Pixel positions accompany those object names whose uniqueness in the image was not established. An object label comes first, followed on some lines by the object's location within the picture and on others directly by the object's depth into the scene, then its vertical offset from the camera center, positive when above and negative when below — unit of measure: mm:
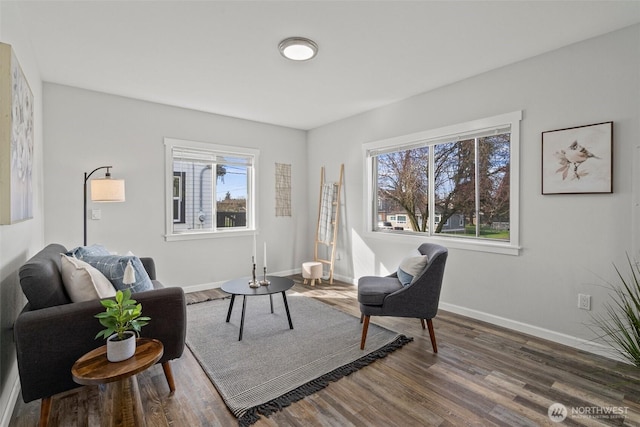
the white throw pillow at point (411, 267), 2678 -484
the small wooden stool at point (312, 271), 4652 -895
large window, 3133 +334
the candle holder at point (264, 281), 3044 -693
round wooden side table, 1429 -748
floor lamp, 3205 +206
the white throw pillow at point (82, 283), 1862 -434
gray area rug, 2037 -1150
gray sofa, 1566 -630
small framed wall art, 2463 +430
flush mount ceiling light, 2519 +1342
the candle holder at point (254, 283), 2964 -694
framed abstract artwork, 1516 +389
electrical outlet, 2578 -739
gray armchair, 2559 -711
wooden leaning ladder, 4852 -145
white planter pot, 1547 -686
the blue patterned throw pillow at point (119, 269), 2070 -395
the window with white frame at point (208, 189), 4250 +318
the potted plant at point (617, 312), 2365 -775
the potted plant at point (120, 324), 1550 -583
